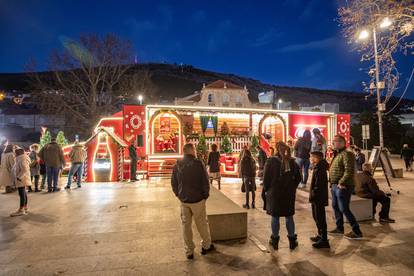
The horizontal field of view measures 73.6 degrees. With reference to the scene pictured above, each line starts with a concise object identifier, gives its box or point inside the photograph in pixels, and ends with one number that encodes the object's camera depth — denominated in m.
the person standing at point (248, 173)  6.92
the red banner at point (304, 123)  15.99
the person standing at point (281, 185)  4.16
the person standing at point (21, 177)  6.46
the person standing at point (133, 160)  11.25
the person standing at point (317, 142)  9.16
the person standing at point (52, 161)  9.16
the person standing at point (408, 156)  14.77
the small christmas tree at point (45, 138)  16.11
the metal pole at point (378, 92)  11.15
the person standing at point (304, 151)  8.88
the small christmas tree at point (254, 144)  12.80
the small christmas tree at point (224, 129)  15.01
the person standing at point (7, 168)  6.86
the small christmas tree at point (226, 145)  13.08
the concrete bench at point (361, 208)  5.70
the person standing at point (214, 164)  9.27
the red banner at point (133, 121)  12.34
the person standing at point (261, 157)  9.30
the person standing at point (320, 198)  4.40
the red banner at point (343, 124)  16.84
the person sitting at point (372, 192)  5.77
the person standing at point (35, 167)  9.65
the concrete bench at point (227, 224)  4.67
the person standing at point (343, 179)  4.62
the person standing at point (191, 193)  3.95
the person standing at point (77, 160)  10.11
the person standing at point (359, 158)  10.01
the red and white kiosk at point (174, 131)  11.73
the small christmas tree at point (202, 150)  12.21
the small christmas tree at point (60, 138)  16.41
